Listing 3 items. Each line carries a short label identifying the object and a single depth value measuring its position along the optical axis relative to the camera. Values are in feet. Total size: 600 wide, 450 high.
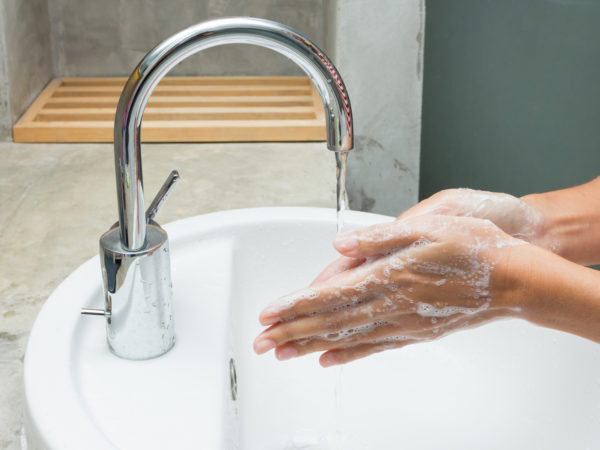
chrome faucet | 2.04
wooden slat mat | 5.61
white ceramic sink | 2.19
